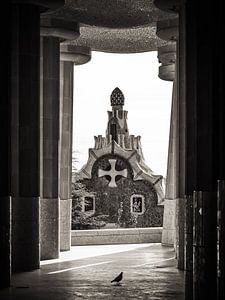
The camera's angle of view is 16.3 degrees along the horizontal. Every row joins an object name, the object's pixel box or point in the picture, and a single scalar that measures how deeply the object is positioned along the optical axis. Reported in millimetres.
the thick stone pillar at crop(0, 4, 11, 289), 16047
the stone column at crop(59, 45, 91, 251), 27516
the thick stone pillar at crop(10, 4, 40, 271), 19625
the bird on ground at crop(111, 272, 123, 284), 16469
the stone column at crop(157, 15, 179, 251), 29047
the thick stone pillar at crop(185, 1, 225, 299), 12891
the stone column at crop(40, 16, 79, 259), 23453
